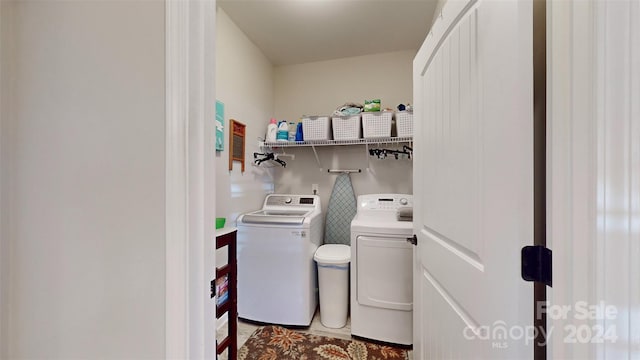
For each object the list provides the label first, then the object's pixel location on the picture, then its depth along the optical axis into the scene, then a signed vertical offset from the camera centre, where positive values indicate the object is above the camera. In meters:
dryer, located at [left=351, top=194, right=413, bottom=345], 1.75 -0.74
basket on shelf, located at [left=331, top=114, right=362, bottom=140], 2.31 +0.49
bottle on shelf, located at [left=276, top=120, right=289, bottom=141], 2.52 +0.47
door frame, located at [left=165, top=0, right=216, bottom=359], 0.63 +0.00
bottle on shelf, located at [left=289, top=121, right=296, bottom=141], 2.56 +0.51
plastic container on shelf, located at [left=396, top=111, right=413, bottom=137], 2.16 +0.49
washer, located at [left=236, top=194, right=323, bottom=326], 1.98 -0.73
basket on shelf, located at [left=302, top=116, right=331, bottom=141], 2.39 +0.50
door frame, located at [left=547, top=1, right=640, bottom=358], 0.45 +0.02
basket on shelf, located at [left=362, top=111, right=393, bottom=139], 2.21 +0.50
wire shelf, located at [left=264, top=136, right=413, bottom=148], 2.20 +0.35
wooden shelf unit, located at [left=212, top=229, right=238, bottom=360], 1.31 -0.67
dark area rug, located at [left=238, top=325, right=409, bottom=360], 1.69 -1.22
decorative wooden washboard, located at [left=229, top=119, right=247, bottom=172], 2.07 +0.33
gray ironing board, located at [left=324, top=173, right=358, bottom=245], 2.56 -0.34
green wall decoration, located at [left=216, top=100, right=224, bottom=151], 1.85 +0.41
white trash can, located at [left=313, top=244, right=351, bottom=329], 2.00 -0.90
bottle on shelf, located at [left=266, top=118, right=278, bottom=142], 2.55 +0.49
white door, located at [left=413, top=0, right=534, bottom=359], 0.62 +0.00
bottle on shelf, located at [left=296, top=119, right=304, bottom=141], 2.49 +0.48
